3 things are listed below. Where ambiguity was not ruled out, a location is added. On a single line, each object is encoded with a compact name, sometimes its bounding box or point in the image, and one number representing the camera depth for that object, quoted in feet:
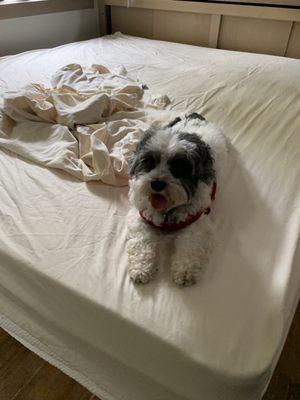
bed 2.02
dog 2.62
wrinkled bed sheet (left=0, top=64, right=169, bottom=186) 3.58
